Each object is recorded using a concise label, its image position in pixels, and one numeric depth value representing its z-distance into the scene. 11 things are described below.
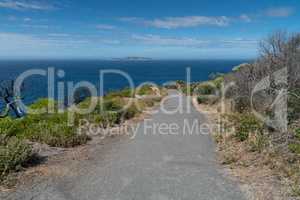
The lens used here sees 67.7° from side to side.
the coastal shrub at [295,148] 5.48
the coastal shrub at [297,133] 6.22
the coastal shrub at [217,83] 17.90
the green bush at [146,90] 22.29
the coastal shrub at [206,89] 19.58
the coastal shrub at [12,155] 4.80
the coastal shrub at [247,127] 7.26
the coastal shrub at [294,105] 7.77
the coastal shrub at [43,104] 12.15
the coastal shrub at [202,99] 17.15
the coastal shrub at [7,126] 7.09
